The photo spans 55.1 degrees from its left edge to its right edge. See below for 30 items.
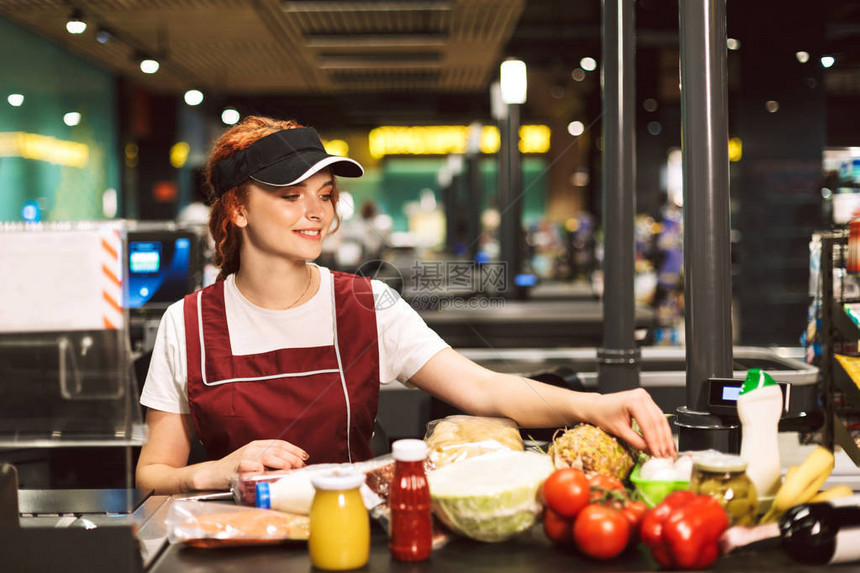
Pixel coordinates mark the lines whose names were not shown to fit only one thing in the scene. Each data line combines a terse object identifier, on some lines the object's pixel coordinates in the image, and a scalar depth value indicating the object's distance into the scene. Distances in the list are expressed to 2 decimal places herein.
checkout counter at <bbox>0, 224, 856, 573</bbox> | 1.17
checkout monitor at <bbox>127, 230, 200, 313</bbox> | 3.69
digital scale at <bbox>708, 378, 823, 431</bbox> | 1.60
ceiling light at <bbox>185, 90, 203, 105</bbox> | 12.88
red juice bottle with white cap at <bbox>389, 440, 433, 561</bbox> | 1.23
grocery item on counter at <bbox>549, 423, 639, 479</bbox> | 1.50
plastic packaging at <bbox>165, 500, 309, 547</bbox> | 1.30
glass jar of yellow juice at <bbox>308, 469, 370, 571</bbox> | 1.19
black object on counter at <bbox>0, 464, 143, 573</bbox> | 1.15
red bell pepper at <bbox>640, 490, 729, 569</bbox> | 1.16
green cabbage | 1.27
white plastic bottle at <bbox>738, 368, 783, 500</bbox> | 1.37
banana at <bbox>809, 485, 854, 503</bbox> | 1.30
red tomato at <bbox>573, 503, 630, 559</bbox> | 1.21
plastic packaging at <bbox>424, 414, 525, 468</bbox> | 1.49
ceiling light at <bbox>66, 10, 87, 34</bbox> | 8.86
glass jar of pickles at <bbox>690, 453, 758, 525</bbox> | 1.26
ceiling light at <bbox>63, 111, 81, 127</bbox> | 10.87
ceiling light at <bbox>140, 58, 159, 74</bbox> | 10.84
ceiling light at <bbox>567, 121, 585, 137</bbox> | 20.01
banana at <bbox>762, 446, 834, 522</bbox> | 1.31
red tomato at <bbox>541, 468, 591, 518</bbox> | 1.25
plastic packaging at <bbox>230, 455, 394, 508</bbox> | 1.38
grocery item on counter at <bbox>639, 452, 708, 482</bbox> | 1.36
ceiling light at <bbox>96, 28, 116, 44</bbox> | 9.89
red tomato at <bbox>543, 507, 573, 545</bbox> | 1.27
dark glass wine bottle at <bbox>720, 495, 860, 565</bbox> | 1.20
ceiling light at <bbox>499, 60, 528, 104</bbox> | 6.73
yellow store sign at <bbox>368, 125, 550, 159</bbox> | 20.02
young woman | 1.93
